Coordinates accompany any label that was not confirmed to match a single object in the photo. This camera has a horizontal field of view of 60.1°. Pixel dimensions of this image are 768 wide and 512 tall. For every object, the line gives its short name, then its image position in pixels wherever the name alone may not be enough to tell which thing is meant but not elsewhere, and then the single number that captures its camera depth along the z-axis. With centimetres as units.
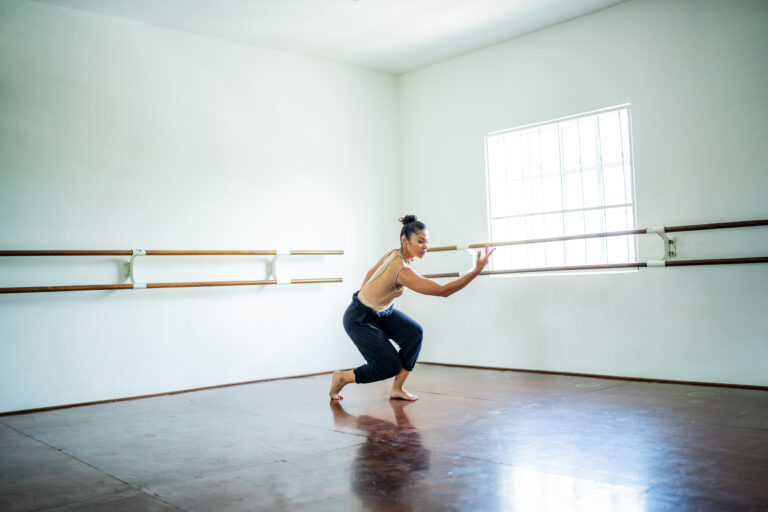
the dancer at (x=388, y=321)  384
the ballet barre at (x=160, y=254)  418
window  489
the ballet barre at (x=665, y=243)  413
